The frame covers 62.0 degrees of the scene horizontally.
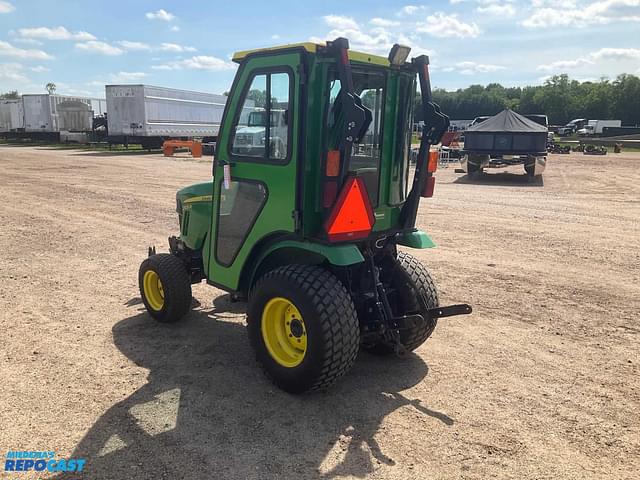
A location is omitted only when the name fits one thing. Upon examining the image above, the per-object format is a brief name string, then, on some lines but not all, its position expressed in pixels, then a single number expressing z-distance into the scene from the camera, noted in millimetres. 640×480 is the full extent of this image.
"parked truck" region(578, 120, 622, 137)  57200
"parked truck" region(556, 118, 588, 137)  60469
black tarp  15961
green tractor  3326
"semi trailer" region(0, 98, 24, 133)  32844
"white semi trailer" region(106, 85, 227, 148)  25186
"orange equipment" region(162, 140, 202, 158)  24156
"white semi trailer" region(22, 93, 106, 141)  31547
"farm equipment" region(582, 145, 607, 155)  28328
